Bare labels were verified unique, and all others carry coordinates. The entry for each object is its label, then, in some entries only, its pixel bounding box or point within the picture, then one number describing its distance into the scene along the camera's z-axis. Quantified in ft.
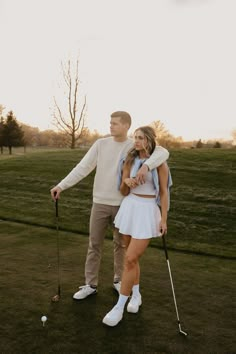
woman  11.10
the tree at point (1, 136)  142.82
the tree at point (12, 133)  143.02
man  12.76
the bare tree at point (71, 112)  93.97
